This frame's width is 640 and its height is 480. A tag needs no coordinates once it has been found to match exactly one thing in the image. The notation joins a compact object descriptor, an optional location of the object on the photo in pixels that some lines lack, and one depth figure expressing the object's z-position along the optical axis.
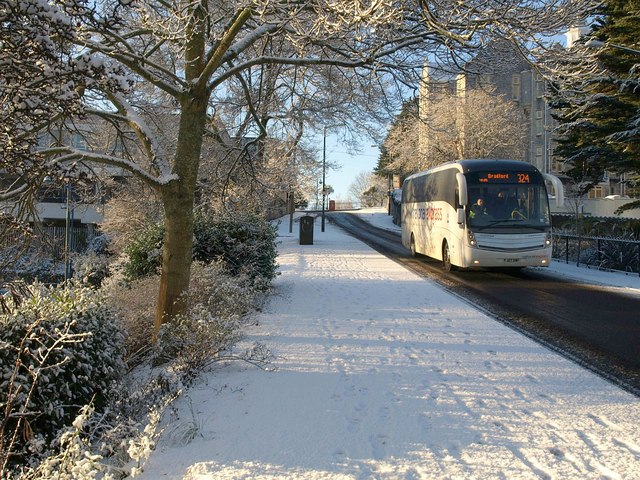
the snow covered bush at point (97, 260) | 11.97
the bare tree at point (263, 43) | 6.04
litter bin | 28.42
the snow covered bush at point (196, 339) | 5.96
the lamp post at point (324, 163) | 29.19
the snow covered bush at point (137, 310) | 7.67
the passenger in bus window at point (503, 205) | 15.12
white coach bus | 14.74
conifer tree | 17.39
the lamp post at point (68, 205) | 11.43
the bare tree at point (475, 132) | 39.09
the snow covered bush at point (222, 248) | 11.23
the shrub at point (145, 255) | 11.09
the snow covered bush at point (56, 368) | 4.12
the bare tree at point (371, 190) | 102.06
